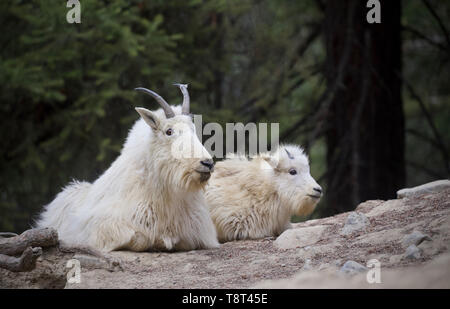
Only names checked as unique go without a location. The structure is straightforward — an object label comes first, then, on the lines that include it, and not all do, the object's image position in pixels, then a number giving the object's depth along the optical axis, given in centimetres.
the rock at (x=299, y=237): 1433
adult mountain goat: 1470
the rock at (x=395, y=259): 1119
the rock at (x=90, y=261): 1255
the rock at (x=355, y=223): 1419
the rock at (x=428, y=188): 1619
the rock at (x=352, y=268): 1095
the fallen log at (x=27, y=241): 1185
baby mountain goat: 1711
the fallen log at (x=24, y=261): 1127
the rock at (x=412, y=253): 1102
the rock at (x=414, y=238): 1160
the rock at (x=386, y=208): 1523
